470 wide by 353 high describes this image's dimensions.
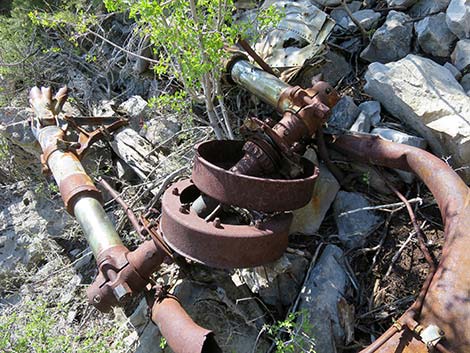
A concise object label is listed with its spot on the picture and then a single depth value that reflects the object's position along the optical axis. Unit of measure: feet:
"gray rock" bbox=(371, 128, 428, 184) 8.40
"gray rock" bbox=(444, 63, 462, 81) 9.29
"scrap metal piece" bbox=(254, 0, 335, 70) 10.18
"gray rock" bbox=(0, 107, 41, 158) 12.52
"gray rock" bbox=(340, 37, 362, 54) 10.85
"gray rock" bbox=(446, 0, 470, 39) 9.36
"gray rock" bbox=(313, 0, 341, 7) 11.53
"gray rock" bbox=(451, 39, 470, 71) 9.21
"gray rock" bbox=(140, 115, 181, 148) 11.43
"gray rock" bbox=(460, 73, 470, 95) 9.16
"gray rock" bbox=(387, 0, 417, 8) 10.73
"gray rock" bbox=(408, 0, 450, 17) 10.17
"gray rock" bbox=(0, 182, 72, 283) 11.62
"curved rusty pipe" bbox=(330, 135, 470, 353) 5.59
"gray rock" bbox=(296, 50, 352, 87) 10.16
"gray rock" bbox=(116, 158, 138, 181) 11.69
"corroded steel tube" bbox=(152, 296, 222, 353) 6.49
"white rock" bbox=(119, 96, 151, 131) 12.34
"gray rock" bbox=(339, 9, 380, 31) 10.75
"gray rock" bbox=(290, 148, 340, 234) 8.68
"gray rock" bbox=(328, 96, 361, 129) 9.29
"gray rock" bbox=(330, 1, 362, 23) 11.41
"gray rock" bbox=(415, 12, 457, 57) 9.71
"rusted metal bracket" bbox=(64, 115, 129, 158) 11.29
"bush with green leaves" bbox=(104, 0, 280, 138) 8.11
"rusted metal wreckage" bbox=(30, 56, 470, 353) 5.90
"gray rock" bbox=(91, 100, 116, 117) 12.74
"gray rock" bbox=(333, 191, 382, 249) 8.21
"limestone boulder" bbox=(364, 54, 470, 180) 8.09
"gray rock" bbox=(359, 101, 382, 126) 9.18
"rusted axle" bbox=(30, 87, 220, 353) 6.96
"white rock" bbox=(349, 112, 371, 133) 9.06
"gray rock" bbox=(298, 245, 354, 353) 7.34
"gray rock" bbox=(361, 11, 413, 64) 10.19
